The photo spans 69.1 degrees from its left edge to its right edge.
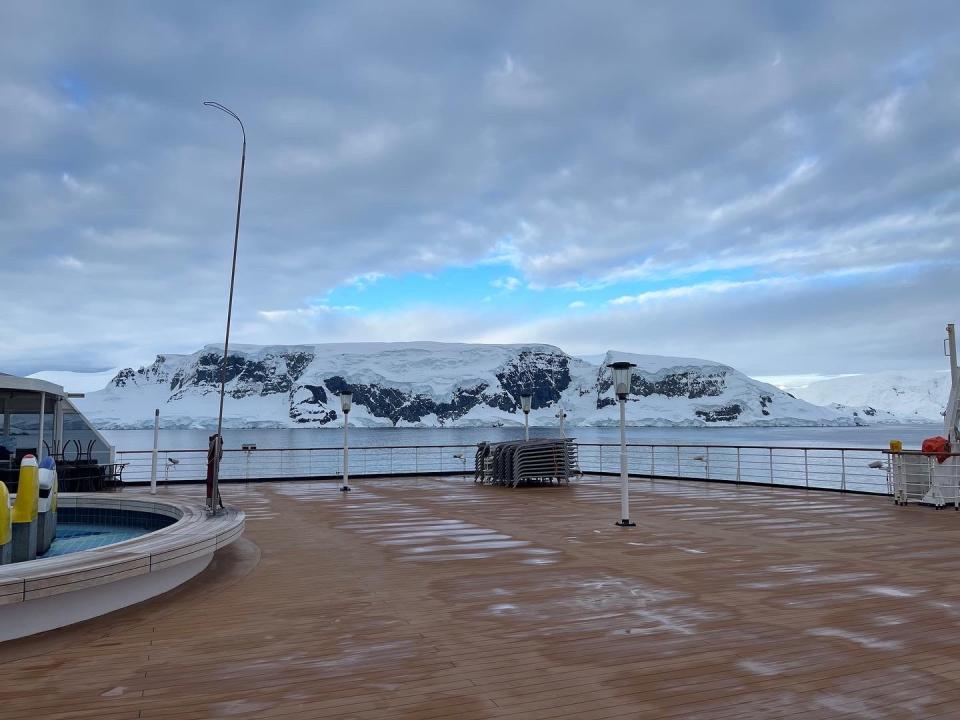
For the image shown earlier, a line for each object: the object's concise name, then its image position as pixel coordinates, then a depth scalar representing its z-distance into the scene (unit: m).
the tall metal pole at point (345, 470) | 14.02
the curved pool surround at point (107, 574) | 4.04
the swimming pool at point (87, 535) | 8.04
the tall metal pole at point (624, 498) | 8.70
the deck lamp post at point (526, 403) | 16.70
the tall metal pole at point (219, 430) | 6.47
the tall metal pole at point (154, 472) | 13.11
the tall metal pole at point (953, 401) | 11.42
